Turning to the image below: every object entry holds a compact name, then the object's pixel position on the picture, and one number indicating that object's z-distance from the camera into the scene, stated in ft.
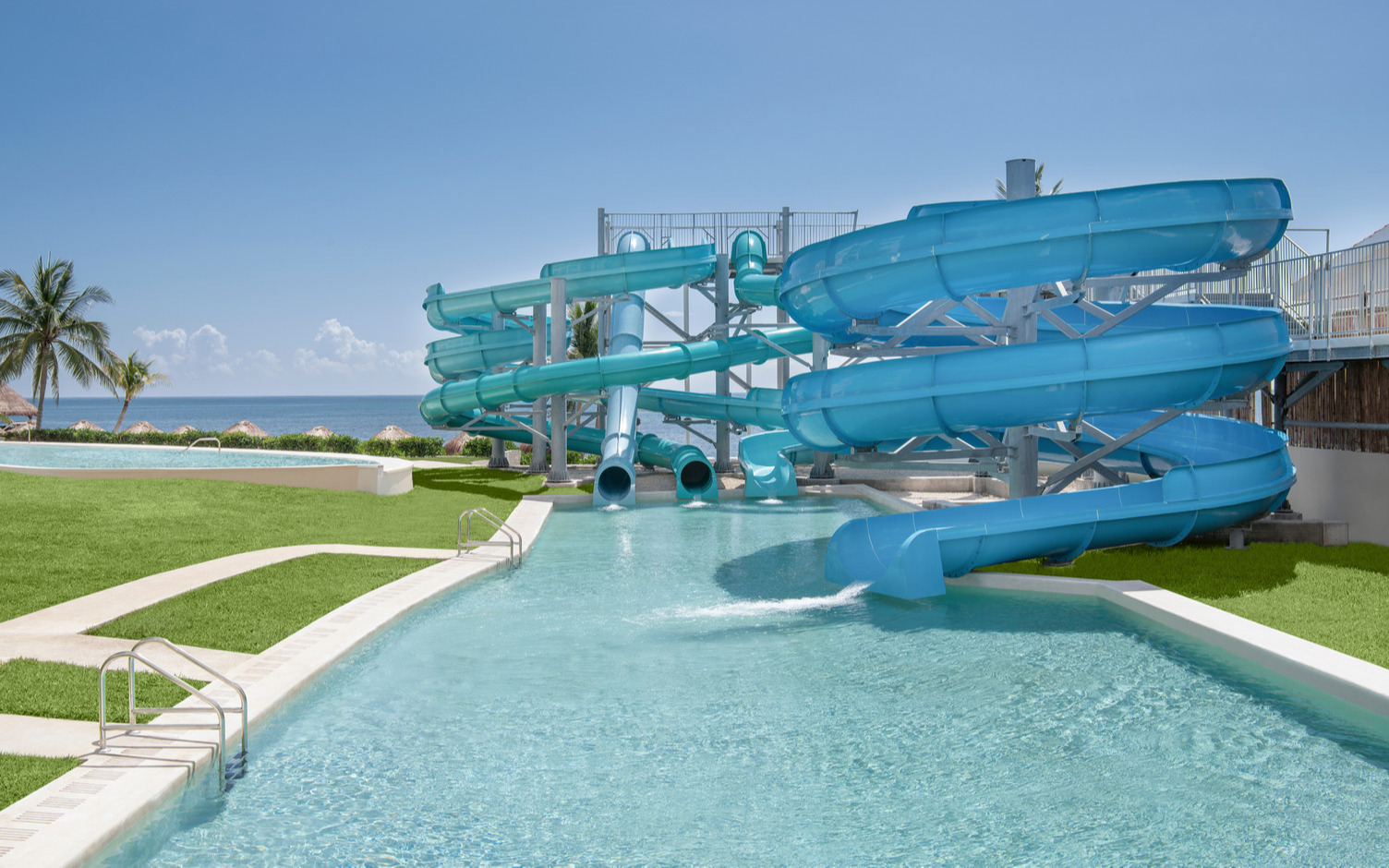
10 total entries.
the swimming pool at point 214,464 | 58.39
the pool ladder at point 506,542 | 38.17
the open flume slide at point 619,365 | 62.85
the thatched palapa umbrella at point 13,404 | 137.90
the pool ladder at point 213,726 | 16.58
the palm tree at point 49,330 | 128.77
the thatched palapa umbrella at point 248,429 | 130.54
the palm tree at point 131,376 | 137.49
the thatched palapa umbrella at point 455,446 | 125.34
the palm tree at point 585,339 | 134.92
